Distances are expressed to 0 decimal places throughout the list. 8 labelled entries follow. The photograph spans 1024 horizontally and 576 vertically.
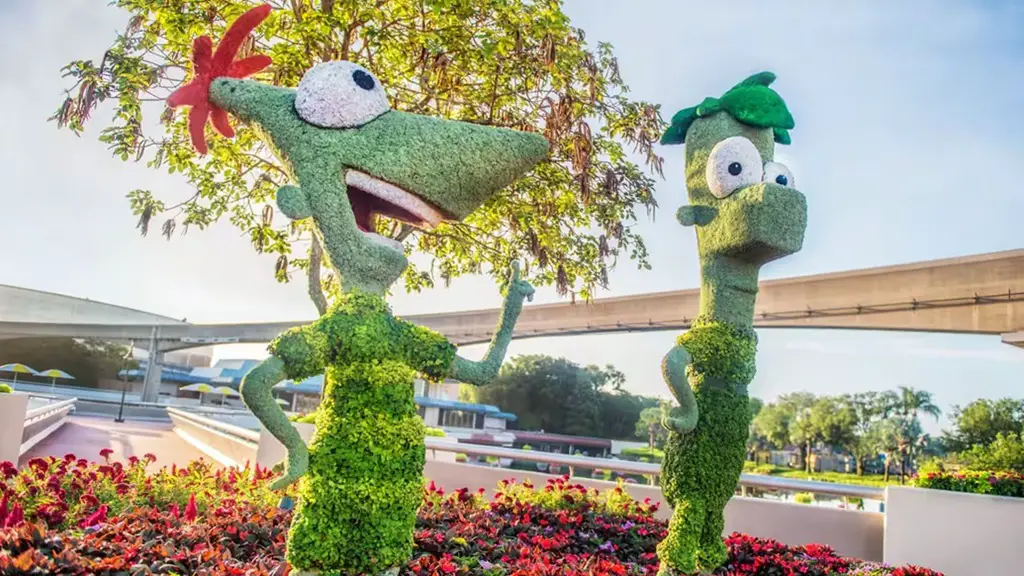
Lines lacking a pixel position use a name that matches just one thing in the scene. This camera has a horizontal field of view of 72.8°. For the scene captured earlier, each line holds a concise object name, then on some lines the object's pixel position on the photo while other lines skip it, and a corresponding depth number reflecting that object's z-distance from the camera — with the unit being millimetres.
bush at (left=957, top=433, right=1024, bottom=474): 15164
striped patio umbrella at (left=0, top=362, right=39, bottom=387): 29628
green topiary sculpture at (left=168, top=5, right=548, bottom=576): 3379
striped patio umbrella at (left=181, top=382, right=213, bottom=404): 33931
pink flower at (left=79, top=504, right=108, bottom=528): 4125
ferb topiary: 4781
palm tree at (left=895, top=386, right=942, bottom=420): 34781
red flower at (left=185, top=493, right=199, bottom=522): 4613
